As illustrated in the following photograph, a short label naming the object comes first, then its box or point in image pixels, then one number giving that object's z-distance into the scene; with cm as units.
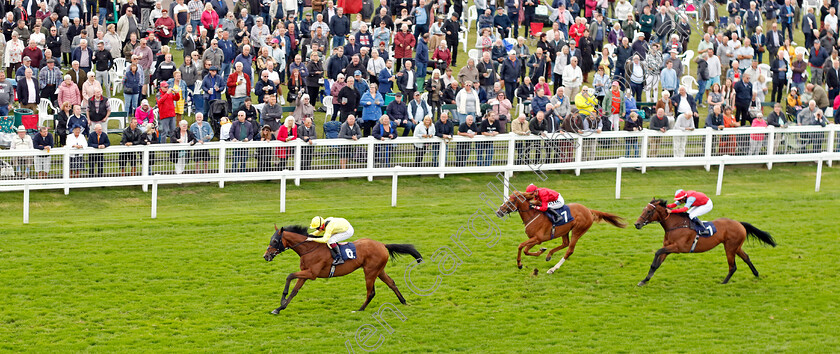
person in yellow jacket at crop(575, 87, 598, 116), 1978
